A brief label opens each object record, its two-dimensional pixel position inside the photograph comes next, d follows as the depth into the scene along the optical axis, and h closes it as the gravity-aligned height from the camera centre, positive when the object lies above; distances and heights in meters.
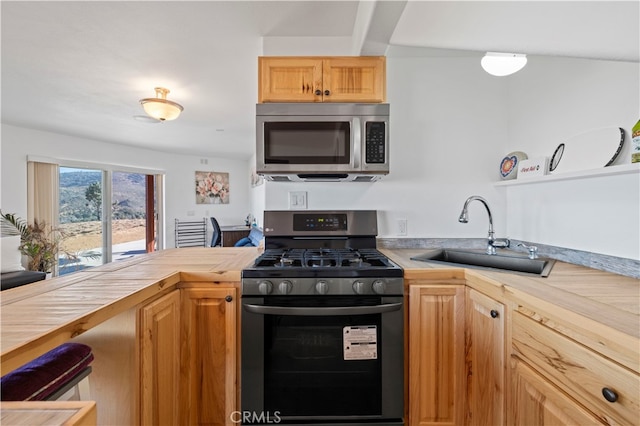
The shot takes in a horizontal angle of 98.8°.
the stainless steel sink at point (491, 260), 1.46 -0.29
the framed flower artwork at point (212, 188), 6.22 +0.52
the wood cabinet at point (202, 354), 1.19 -0.65
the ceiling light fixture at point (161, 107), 2.50 +0.96
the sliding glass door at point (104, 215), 4.42 -0.10
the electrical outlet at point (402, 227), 1.89 -0.12
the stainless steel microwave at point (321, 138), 1.52 +0.40
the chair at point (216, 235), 5.36 -0.49
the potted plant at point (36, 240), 3.51 -0.42
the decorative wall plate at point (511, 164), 1.73 +0.30
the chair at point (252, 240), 4.52 -0.51
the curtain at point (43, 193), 3.90 +0.25
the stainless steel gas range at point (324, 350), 1.23 -0.64
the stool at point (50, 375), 0.84 -0.54
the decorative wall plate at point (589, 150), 1.25 +0.29
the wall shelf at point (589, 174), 1.09 +0.16
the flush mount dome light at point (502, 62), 1.44 +0.79
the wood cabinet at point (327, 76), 1.58 +0.77
